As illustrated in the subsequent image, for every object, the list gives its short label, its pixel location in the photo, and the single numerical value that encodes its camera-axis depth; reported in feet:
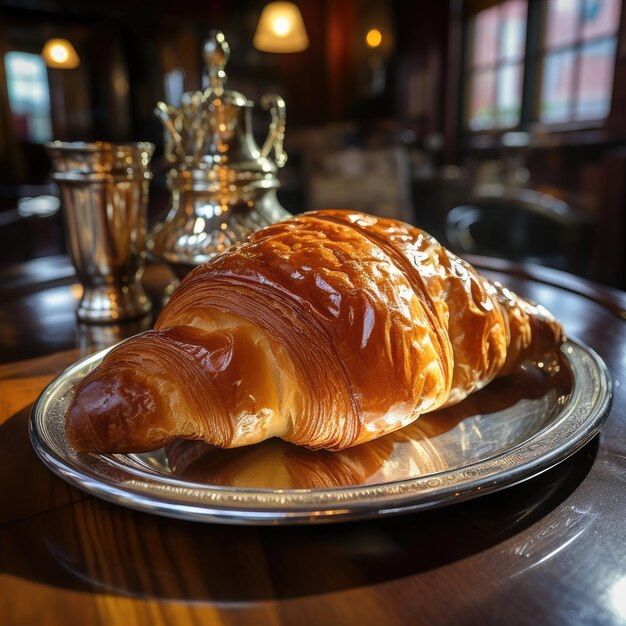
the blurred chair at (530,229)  7.14
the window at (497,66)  11.28
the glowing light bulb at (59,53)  16.31
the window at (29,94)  16.06
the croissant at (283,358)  1.24
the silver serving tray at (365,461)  1.02
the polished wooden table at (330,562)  0.89
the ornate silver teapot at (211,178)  2.42
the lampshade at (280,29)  12.17
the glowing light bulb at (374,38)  16.35
